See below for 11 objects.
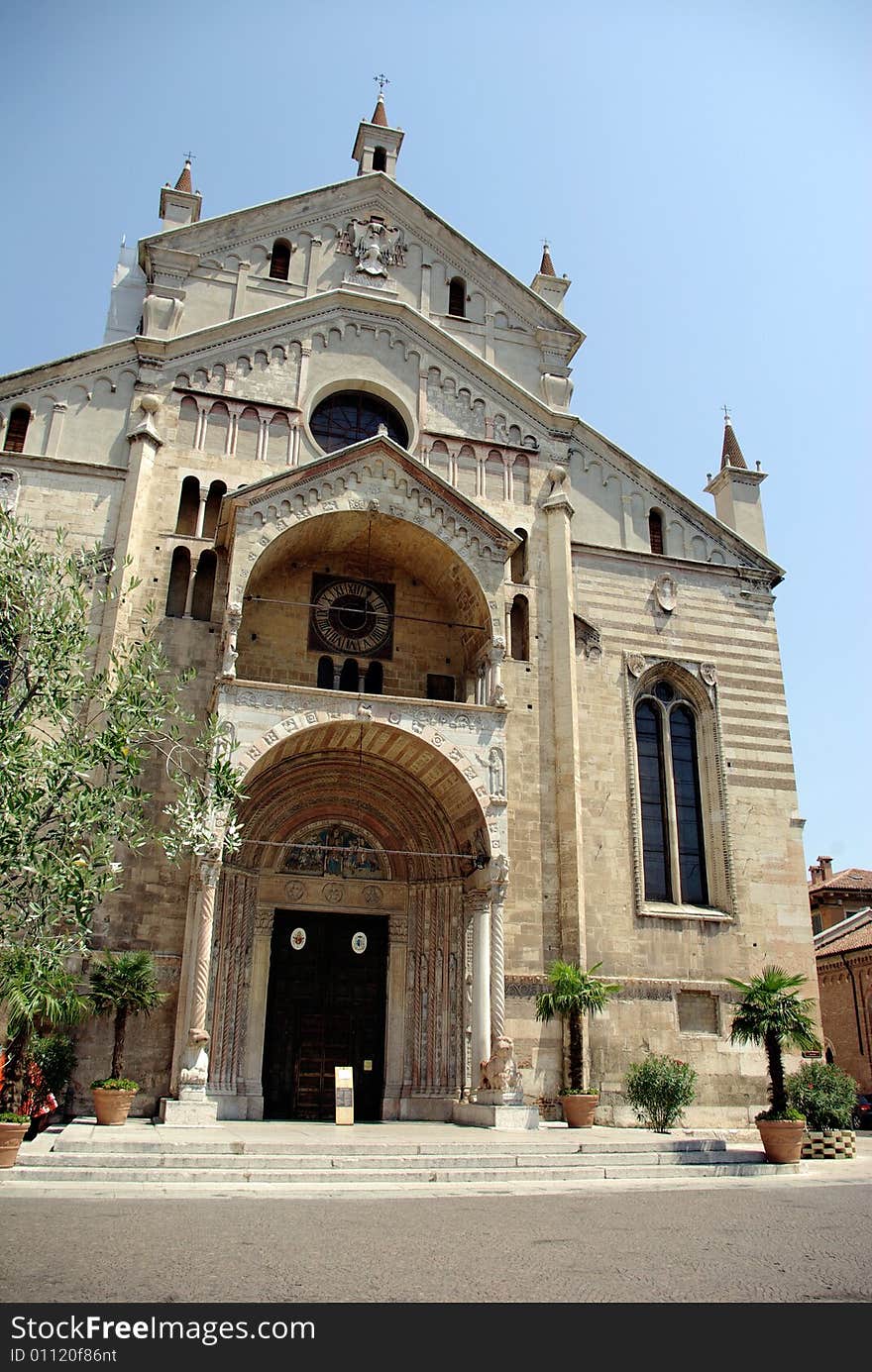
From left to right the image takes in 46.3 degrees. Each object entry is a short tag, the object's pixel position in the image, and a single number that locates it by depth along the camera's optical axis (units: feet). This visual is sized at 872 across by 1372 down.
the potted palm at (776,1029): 50.90
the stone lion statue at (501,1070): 56.75
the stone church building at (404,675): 62.39
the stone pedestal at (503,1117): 55.26
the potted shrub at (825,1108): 56.44
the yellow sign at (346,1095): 56.95
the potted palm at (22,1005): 40.40
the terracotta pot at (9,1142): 40.27
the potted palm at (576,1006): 58.54
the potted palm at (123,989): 53.72
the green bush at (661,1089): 58.34
